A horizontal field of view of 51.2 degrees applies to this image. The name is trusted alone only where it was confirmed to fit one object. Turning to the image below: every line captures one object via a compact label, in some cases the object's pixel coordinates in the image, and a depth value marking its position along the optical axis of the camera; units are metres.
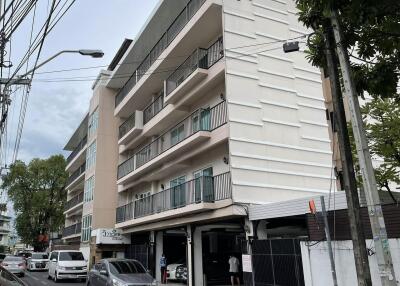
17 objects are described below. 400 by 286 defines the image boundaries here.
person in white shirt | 19.75
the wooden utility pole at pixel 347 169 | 7.78
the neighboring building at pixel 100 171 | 32.31
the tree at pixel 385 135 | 14.97
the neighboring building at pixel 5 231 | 122.00
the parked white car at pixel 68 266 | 26.20
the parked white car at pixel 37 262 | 40.00
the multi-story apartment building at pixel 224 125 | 17.70
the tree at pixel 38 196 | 60.44
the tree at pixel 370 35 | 6.37
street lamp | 10.75
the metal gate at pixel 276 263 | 13.07
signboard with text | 29.58
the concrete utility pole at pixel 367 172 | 6.57
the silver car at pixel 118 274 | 14.15
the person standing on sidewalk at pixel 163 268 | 23.11
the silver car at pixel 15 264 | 30.19
